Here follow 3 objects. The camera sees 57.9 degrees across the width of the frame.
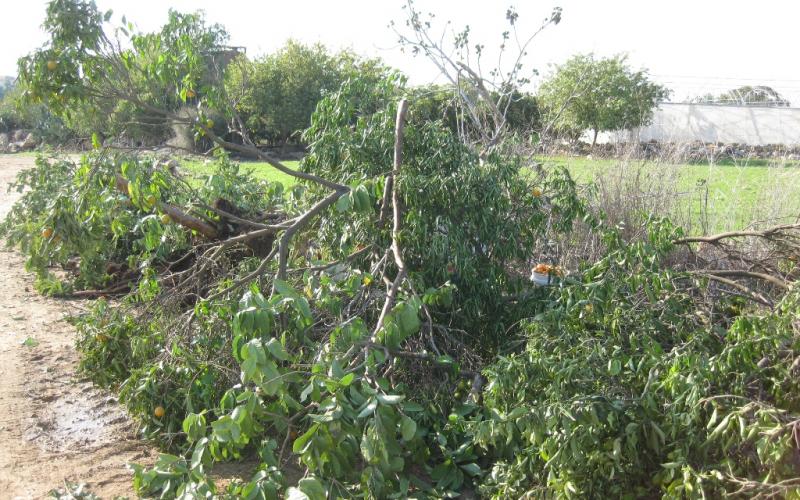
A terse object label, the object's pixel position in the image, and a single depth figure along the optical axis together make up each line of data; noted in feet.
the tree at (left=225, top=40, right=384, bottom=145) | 87.66
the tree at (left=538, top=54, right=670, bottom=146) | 76.05
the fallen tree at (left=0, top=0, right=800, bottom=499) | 9.43
